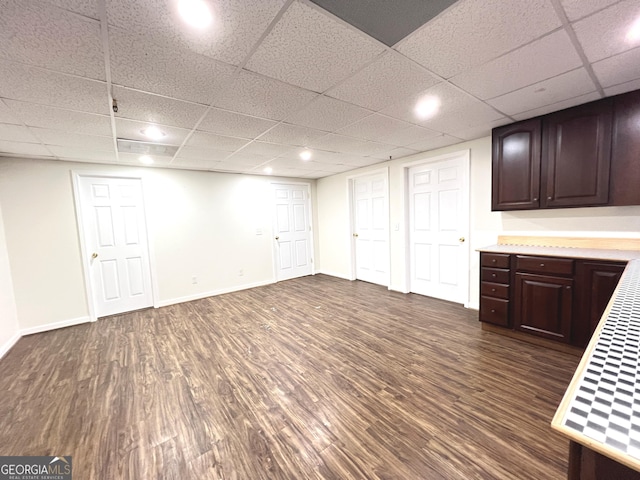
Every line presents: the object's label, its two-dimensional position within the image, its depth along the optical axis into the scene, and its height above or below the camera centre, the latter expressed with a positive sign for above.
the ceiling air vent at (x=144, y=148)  2.97 +0.96
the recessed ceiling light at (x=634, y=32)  1.37 +0.96
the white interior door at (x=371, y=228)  4.81 -0.22
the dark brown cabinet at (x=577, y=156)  2.32 +0.50
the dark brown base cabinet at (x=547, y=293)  2.23 -0.81
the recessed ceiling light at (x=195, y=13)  1.14 +0.97
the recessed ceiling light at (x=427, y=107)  2.19 +0.96
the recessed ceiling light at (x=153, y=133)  2.57 +0.97
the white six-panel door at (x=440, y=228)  3.67 -0.22
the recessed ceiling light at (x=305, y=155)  3.68 +0.96
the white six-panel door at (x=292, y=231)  5.60 -0.24
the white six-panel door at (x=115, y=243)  3.79 -0.23
